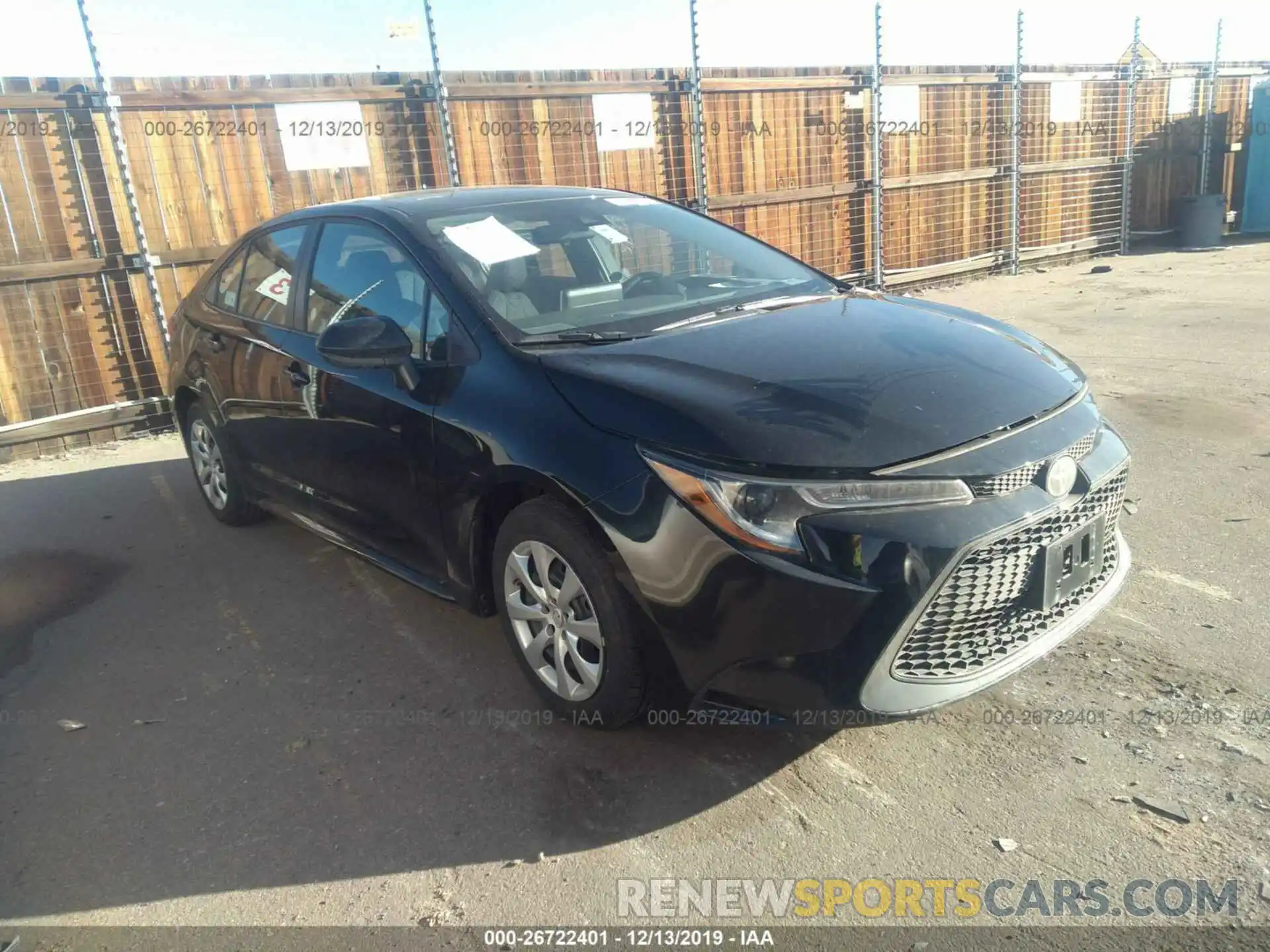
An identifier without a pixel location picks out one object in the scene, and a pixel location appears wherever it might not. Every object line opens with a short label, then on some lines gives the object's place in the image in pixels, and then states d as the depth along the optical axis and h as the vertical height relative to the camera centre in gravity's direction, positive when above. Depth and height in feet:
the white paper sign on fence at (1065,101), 44.42 +1.00
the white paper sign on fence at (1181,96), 50.31 +0.82
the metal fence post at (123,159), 23.59 +1.38
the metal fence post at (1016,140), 42.34 -0.45
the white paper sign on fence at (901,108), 38.65 +1.20
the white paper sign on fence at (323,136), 26.43 +1.62
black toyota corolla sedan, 8.20 -2.66
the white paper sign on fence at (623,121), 31.63 +1.46
